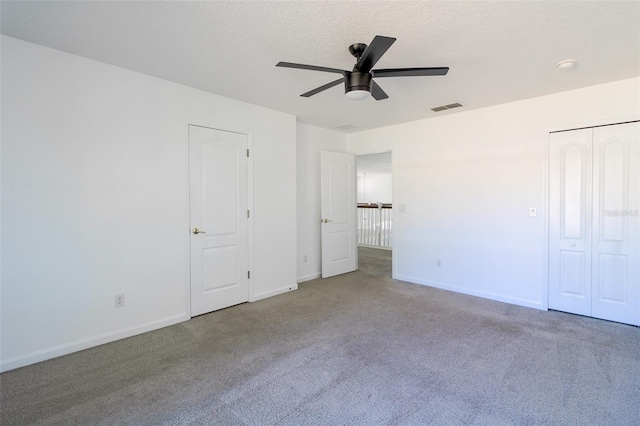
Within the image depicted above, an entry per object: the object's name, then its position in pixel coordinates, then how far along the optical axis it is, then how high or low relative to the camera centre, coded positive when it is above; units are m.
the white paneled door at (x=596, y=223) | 3.17 -0.18
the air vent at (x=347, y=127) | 5.02 +1.34
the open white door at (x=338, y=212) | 5.12 -0.08
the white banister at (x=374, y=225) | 7.85 -0.46
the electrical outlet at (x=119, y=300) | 2.89 -0.86
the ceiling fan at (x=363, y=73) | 2.14 +0.96
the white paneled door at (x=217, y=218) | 3.46 -0.11
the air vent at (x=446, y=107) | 3.92 +1.31
